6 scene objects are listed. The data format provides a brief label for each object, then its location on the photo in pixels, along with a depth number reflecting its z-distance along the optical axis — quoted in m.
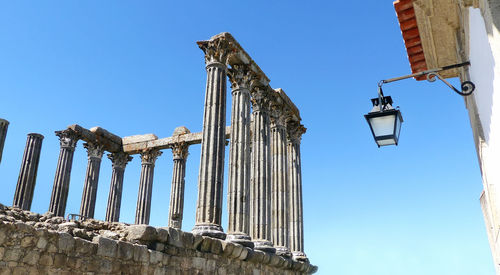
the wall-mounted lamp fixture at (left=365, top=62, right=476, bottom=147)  4.46
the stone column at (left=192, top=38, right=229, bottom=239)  11.53
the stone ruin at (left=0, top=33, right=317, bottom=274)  6.96
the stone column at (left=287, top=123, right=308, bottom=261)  17.05
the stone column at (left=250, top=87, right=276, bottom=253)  14.30
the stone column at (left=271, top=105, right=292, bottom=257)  16.02
